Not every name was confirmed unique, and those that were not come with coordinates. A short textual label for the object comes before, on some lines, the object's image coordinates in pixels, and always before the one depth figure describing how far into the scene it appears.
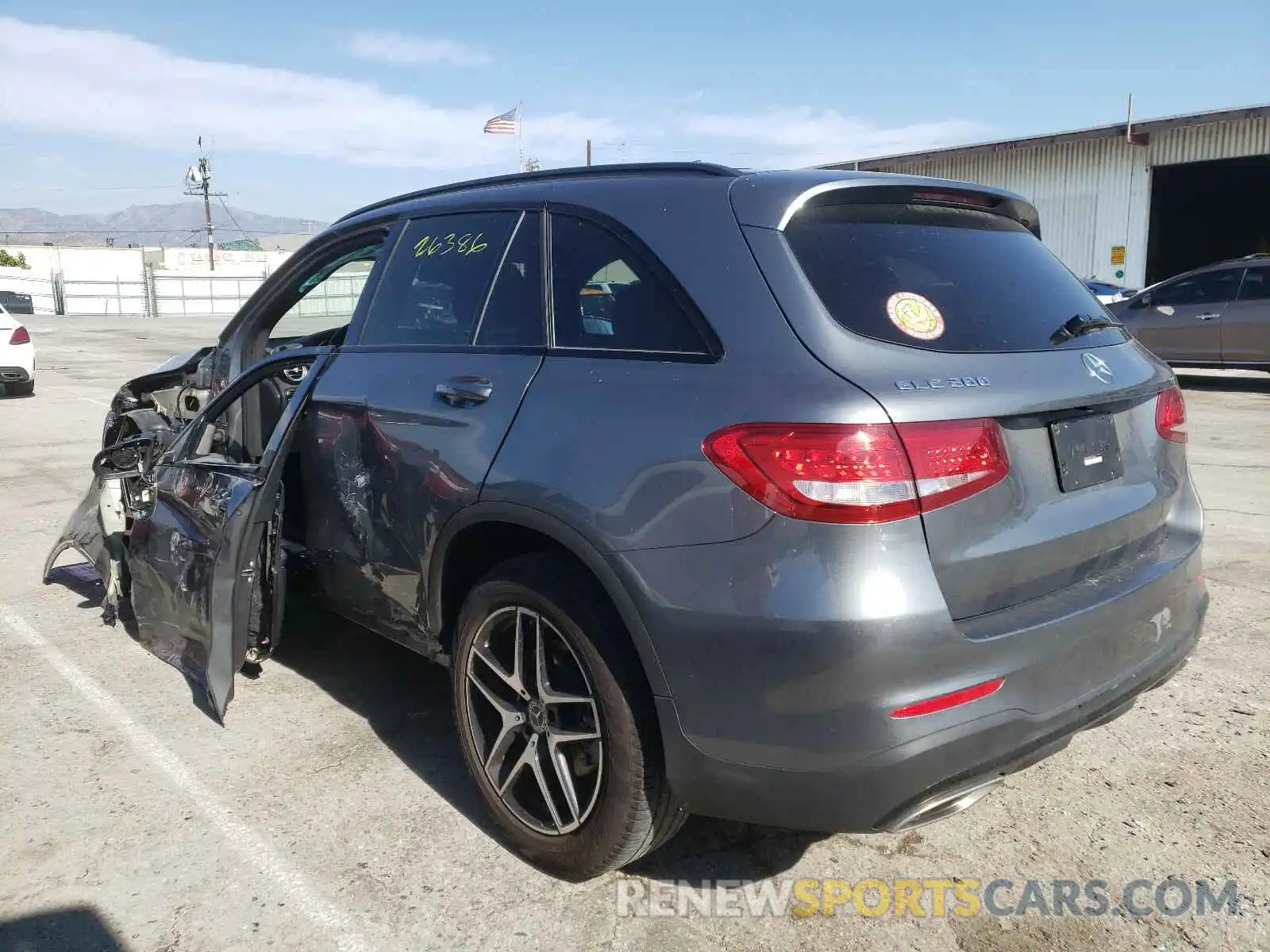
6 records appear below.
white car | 13.11
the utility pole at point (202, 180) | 79.12
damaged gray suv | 2.18
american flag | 33.75
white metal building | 23.39
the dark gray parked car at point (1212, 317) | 13.13
